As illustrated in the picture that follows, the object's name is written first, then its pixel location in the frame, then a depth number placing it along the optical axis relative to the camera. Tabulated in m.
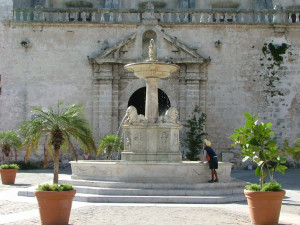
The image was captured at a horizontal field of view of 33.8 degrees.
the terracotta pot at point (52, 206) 9.05
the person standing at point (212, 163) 13.67
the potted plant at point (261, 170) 9.34
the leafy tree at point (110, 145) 20.34
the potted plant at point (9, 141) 19.38
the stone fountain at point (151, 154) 13.72
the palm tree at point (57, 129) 13.20
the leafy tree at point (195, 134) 23.16
